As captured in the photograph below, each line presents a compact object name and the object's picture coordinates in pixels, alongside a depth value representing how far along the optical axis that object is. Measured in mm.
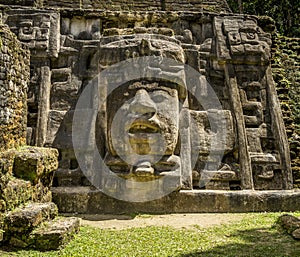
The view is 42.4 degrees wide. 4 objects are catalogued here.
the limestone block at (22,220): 4309
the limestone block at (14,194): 4444
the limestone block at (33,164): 5227
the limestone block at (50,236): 4277
